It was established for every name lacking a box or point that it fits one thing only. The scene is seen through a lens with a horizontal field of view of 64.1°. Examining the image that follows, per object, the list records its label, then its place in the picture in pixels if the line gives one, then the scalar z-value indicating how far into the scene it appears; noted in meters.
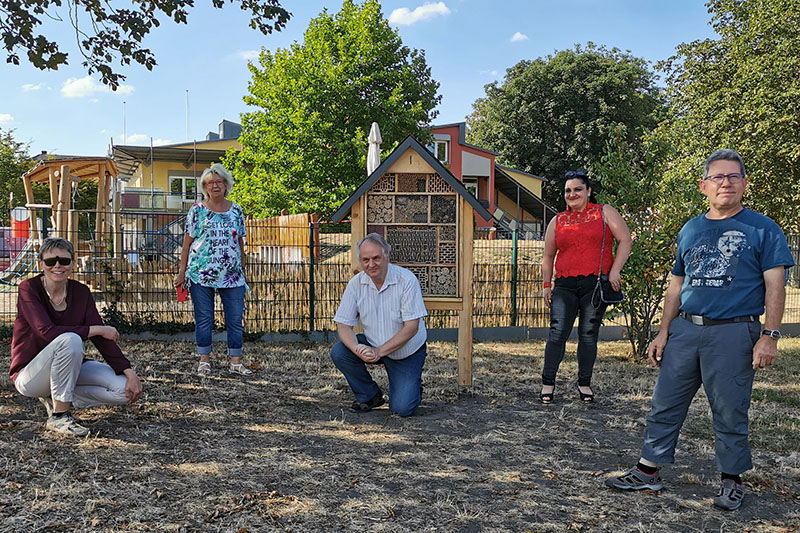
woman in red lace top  5.15
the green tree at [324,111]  24.16
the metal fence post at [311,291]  8.77
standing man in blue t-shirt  3.03
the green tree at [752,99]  16.89
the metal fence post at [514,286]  9.49
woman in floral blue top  5.91
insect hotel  5.76
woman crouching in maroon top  4.07
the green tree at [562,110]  37.81
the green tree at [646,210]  7.36
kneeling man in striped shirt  4.76
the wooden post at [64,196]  11.73
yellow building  28.92
